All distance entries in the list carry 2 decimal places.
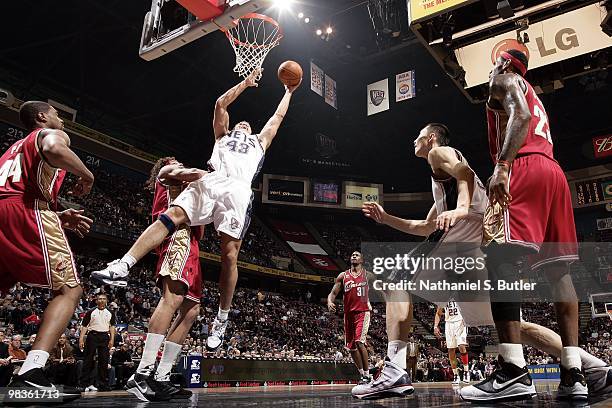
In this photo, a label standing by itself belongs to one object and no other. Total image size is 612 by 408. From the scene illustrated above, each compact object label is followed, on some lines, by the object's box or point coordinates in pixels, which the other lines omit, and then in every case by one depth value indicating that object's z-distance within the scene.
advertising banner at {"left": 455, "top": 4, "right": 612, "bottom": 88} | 6.34
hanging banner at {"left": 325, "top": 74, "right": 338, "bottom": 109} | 19.42
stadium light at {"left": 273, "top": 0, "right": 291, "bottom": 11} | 14.29
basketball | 4.82
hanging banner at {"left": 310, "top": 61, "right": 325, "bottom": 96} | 18.42
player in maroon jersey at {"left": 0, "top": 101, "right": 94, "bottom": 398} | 2.75
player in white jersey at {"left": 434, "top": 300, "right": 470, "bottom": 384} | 10.27
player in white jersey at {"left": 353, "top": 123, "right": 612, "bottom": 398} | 2.96
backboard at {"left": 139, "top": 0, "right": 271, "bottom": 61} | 5.70
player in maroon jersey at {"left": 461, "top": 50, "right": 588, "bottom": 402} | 2.51
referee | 8.00
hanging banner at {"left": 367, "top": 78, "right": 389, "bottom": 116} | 18.26
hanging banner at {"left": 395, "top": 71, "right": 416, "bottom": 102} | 17.47
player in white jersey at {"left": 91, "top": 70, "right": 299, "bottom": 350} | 3.62
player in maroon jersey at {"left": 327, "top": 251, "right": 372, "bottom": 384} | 7.82
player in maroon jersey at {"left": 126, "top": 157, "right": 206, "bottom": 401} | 3.35
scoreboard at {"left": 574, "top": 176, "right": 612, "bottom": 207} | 23.55
